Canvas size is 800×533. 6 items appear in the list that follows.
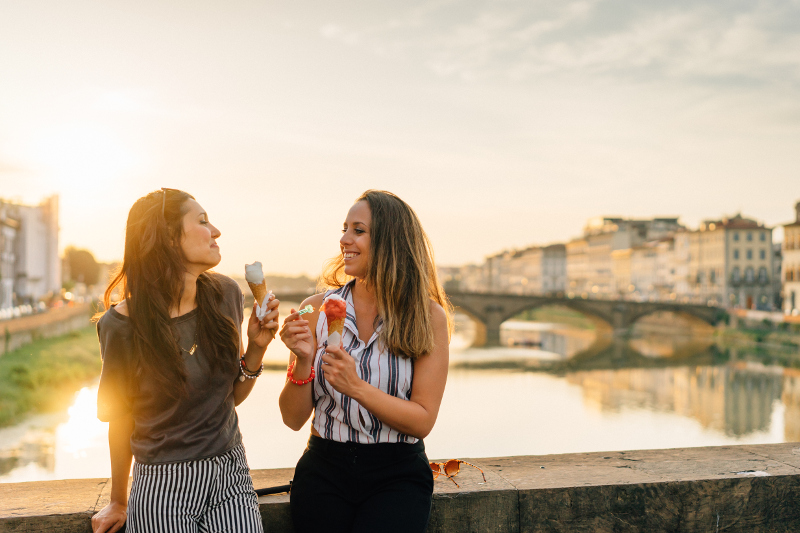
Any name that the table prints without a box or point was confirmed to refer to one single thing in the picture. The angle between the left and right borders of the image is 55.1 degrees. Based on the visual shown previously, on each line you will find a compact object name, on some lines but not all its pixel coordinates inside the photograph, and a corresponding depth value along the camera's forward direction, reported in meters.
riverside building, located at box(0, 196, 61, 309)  38.81
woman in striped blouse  1.68
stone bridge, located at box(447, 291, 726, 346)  37.38
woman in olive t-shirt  1.64
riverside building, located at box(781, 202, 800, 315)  38.28
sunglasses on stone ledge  2.15
